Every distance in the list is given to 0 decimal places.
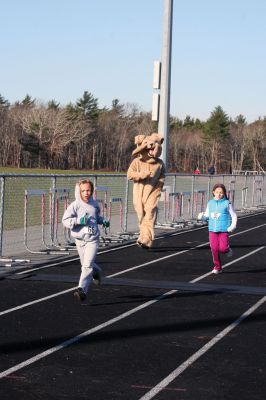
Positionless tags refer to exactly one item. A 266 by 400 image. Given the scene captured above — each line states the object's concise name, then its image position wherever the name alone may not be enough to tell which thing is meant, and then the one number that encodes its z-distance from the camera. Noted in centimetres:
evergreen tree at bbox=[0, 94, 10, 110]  13982
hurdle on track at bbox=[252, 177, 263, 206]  3555
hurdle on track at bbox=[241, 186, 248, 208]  3334
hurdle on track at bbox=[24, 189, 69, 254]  1590
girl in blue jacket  1420
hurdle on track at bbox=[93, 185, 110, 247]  1825
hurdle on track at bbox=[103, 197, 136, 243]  1881
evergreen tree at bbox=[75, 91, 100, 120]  13800
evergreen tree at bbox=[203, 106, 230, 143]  12938
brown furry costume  1692
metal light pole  2391
